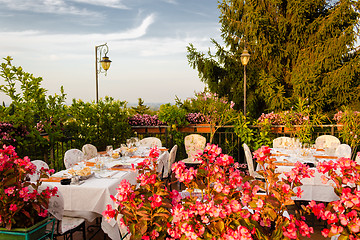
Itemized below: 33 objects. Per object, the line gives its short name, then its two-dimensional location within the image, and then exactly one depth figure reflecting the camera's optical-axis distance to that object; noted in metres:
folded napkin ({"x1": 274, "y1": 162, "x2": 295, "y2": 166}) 3.41
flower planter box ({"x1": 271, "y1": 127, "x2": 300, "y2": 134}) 5.58
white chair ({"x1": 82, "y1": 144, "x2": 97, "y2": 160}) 4.33
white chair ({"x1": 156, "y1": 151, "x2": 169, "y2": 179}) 4.17
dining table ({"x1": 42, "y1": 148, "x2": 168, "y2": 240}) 2.64
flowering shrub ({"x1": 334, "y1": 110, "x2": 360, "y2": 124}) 5.42
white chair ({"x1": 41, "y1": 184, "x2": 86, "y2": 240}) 2.13
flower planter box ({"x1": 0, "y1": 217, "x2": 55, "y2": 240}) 1.53
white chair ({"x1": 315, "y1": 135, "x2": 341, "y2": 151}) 4.67
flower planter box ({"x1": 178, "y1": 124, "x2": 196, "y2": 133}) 6.00
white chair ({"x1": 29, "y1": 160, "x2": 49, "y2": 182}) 2.99
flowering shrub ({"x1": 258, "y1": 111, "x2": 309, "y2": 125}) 5.60
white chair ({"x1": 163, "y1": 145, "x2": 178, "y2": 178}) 4.27
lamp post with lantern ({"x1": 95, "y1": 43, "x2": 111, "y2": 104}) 7.53
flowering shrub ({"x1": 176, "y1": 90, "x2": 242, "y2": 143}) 5.84
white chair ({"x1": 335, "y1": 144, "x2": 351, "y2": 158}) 3.97
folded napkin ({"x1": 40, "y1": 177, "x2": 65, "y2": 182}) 2.82
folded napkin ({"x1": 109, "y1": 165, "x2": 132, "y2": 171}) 3.28
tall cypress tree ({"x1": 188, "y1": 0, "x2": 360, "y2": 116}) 9.53
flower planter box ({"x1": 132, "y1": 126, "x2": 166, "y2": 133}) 6.07
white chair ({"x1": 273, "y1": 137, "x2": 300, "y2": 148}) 4.91
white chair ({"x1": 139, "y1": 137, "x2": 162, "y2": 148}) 5.28
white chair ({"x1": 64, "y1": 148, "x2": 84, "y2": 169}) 3.76
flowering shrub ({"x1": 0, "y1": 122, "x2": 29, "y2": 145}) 3.45
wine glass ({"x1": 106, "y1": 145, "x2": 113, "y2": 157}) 3.80
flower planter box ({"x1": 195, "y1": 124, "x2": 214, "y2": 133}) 5.94
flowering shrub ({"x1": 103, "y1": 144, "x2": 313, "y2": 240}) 1.10
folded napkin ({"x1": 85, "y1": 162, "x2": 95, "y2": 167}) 3.44
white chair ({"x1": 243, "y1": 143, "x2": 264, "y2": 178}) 4.13
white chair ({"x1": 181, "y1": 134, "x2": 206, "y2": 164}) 5.45
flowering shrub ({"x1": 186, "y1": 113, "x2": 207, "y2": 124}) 6.09
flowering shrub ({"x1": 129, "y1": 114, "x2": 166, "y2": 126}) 6.13
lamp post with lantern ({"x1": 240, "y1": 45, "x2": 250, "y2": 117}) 6.78
